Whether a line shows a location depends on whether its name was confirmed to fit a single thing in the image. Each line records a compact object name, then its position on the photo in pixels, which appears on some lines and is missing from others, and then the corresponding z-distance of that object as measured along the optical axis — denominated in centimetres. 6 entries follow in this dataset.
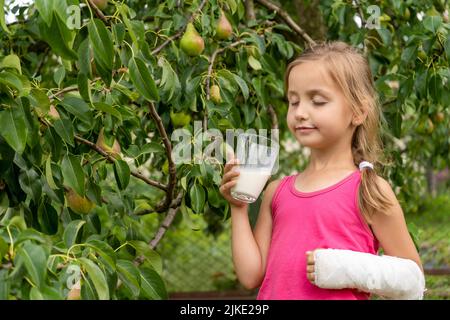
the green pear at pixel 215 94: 282
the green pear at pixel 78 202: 267
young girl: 238
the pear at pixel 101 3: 268
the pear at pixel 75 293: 222
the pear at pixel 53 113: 255
